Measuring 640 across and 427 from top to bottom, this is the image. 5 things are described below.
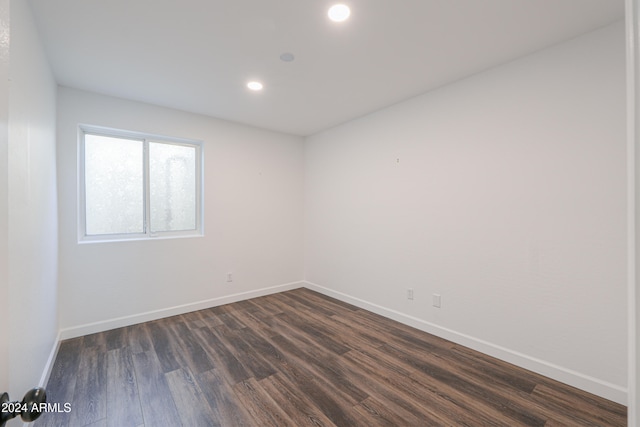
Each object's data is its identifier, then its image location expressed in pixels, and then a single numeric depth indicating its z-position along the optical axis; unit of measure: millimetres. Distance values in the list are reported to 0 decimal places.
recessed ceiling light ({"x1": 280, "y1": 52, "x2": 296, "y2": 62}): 2234
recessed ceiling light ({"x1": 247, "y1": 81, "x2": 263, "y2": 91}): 2736
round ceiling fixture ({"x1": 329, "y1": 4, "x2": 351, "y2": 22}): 1723
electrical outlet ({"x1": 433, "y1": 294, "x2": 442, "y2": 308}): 2830
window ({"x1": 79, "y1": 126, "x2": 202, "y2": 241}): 3018
